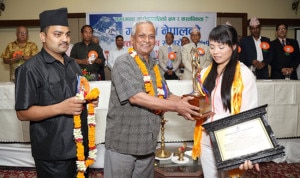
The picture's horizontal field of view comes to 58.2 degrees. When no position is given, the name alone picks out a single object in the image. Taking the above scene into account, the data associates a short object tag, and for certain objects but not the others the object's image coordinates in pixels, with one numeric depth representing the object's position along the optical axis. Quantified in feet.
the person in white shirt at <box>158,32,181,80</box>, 21.09
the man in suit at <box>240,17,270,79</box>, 16.80
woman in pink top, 6.03
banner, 24.93
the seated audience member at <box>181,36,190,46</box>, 23.40
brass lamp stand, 10.17
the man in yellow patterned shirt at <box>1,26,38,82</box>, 17.46
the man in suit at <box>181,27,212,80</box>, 19.34
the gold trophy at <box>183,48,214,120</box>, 5.81
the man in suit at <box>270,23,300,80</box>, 18.06
